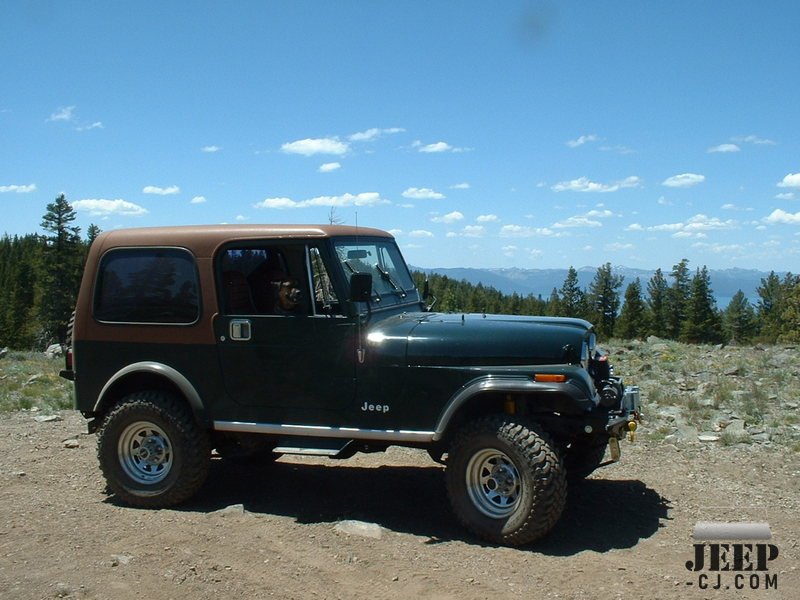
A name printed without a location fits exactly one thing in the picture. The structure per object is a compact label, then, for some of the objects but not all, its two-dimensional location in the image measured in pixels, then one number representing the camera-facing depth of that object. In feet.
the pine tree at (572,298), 261.44
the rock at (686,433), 27.65
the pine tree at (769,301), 277.99
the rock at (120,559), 16.72
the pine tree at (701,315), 229.86
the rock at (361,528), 18.80
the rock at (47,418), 33.63
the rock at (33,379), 47.34
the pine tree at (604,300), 263.70
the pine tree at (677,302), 251.85
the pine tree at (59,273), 173.99
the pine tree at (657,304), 254.27
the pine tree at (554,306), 270.69
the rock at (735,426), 28.22
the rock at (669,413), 30.91
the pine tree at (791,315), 202.90
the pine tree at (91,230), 232.12
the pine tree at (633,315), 251.39
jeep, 18.01
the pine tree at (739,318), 281.74
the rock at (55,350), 81.92
